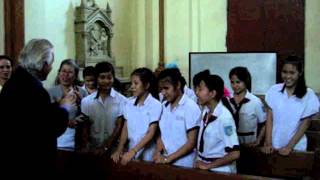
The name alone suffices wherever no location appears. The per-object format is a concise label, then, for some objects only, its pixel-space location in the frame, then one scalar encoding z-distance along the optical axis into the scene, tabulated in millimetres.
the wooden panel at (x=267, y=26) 7703
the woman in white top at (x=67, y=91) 3648
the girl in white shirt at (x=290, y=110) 3379
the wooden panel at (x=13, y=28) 5730
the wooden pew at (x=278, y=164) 3105
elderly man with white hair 2473
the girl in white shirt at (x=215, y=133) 2879
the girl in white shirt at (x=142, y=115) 3346
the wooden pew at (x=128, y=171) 2768
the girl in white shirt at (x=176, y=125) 3137
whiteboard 7758
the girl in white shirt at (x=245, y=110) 3734
